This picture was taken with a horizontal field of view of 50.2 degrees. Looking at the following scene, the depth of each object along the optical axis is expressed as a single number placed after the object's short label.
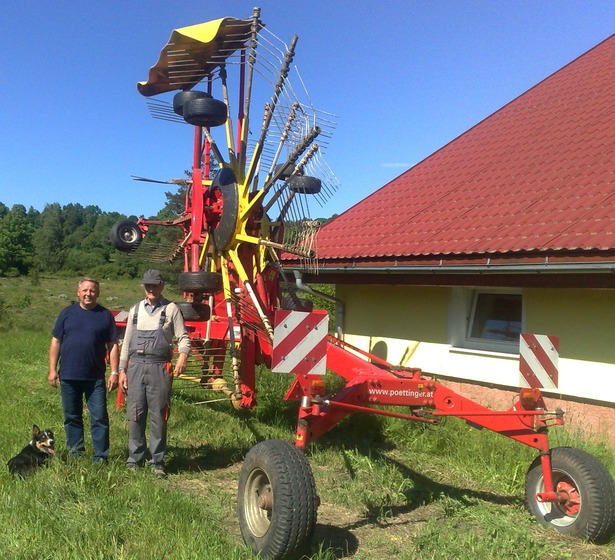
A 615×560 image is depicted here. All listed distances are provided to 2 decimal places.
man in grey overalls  5.37
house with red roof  6.24
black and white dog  4.97
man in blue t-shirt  5.47
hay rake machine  4.01
